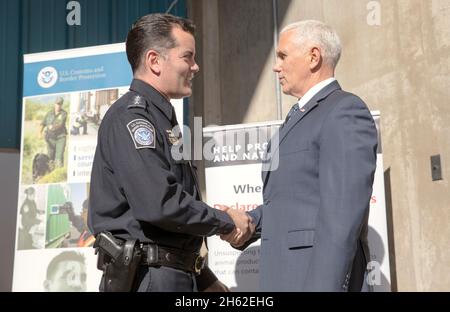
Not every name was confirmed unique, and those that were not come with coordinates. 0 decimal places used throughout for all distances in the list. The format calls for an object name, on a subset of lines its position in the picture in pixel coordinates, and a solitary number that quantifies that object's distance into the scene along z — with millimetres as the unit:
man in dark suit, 1949
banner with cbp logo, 4051
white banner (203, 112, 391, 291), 3986
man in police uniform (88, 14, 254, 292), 2121
